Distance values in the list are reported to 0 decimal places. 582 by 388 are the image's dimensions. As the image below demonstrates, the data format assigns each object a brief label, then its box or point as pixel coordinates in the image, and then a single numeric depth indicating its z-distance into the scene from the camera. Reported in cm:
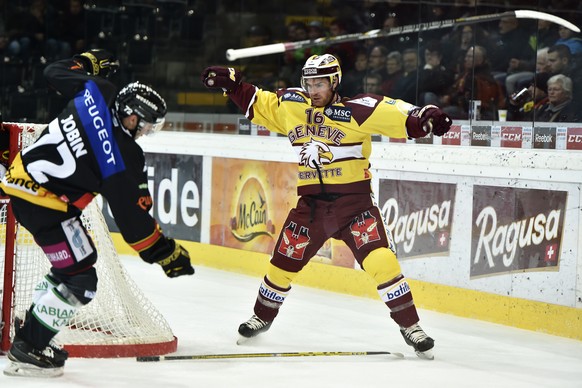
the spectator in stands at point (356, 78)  1569
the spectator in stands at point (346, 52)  1625
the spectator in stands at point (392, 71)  1525
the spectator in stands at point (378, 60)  1552
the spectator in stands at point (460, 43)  1438
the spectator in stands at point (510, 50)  1370
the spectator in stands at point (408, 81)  1493
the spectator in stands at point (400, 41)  1524
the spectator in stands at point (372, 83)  1554
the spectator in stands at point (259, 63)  1831
